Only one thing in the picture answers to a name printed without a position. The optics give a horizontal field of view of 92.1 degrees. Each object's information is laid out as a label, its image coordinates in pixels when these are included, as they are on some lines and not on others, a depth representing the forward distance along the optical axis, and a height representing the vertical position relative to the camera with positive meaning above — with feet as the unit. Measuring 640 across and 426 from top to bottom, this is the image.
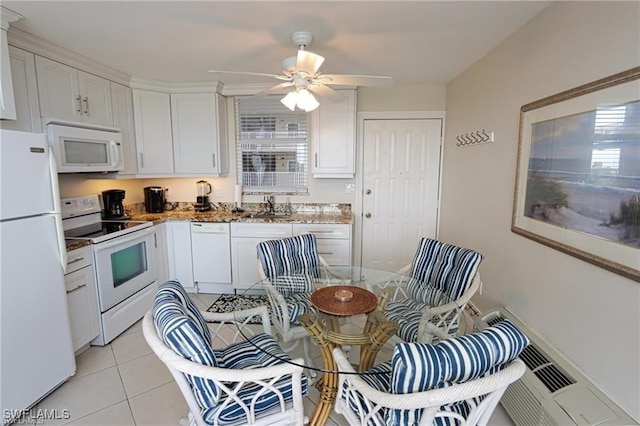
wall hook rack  8.53 +1.22
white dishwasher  11.14 -2.75
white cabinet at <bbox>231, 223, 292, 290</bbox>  11.03 -2.37
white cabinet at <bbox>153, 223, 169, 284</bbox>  10.63 -2.71
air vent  4.41 -3.35
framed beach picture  4.34 +0.11
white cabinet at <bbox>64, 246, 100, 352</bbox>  7.28 -2.95
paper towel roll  12.30 -0.72
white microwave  7.81 +0.80
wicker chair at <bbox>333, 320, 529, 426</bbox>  3.16 -2.10
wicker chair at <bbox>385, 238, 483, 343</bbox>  5.94 -2.58
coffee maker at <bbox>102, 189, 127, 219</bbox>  10.31 -0.92
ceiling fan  6.35 +2.16
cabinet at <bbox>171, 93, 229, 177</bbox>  11.48 +1.68
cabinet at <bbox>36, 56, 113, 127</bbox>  7.74 +2.28
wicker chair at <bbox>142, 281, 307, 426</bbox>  3.86 -2.67
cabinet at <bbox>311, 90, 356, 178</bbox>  11.39 +1.51
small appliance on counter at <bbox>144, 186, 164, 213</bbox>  12.03 -0.87
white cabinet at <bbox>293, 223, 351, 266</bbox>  10.93 -2.18
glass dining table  5.15 -2.57
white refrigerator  5.44 -1.91
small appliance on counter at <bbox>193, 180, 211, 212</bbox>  12.57 -0.82
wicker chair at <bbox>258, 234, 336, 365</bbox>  6.31 -2.51
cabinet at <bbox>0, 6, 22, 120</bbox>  6.33 +2.14
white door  12.20 -0.40
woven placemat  5.49 -2.33
